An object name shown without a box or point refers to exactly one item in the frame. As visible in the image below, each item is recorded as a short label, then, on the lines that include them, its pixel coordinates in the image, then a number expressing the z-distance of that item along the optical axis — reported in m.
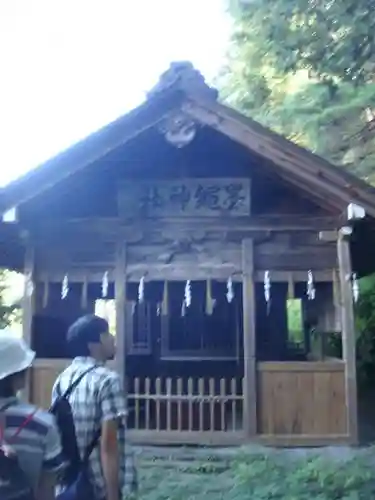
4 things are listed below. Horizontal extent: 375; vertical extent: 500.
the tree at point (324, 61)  9.17
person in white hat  2.87
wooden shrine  9.95
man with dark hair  3.88
